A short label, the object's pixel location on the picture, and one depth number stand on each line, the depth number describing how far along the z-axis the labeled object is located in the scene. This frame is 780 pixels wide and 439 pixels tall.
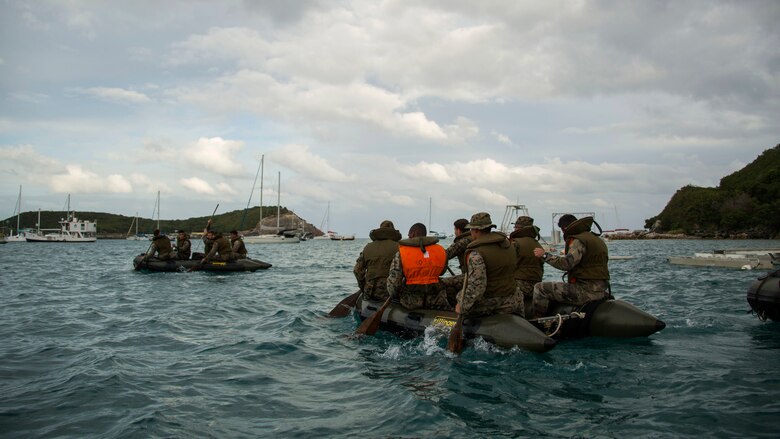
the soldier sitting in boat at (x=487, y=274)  8.75
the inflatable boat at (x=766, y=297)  10.61
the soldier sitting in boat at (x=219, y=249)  24.64
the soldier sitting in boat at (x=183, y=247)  25.83
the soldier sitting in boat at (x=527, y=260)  11.07
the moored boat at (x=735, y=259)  26.50
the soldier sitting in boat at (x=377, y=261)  11.58
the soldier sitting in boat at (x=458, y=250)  10.35
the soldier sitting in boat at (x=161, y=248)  25.50
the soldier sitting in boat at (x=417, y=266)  10.02
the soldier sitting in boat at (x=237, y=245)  26.16
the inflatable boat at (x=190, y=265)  24.61
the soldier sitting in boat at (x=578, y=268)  9.70
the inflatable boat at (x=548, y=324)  8.52
